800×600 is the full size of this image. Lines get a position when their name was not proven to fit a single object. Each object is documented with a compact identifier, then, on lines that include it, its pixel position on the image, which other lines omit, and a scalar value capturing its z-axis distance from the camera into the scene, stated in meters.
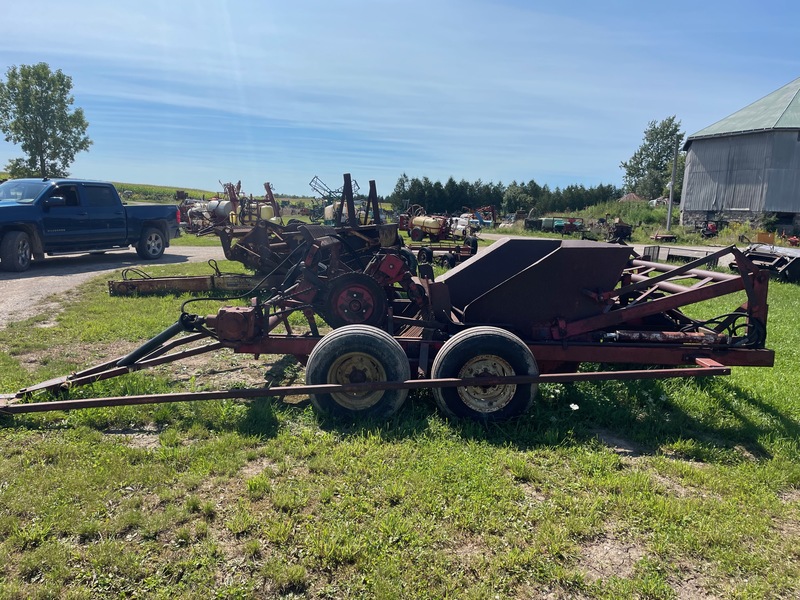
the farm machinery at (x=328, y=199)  11.93
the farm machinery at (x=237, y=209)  15.73
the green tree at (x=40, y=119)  43.25
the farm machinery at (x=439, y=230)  16.12
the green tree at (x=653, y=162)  76.81
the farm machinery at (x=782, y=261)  13.80
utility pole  32.85
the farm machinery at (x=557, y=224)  31.02
